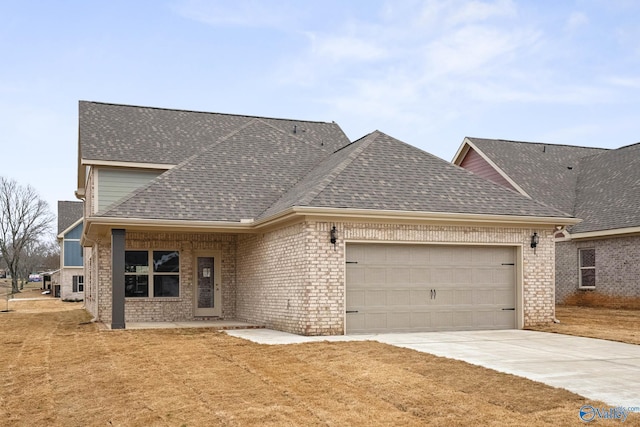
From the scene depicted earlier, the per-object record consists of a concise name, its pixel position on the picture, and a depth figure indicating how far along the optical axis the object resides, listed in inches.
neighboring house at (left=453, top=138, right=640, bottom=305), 882.1
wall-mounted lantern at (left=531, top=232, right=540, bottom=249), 645.3
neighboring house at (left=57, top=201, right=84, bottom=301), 1696.6
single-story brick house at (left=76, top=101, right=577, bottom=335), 591.8
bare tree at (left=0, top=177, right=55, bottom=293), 2508.6
